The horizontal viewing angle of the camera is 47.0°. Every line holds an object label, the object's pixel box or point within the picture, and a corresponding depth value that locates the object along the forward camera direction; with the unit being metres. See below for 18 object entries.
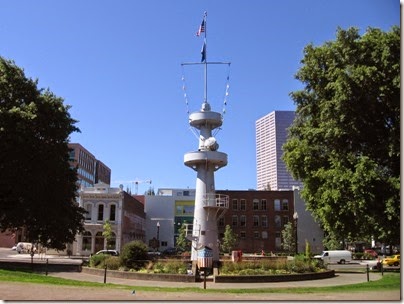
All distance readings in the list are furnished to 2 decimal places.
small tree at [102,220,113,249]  60.28
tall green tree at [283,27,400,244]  22.77
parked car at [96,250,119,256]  50.22
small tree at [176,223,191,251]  71.31
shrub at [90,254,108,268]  29.85
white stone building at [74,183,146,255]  64.25
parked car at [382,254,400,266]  47.24
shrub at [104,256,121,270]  28.16
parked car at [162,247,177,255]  68.00
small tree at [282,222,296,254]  72.06
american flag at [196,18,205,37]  32.56
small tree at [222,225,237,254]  71.06
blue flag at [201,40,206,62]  36.38
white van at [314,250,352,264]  54.88
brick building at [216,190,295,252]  77.94
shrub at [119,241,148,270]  27.93
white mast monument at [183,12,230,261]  32.69
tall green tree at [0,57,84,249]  30.02
